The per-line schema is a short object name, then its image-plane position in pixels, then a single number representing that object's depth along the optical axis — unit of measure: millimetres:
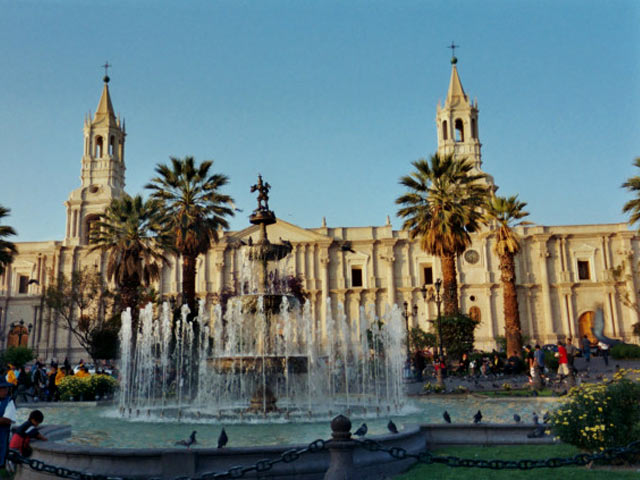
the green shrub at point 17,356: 30977
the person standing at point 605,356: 27344
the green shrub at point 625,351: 28522
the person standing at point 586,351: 28094
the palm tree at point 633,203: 27812
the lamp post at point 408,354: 29978
